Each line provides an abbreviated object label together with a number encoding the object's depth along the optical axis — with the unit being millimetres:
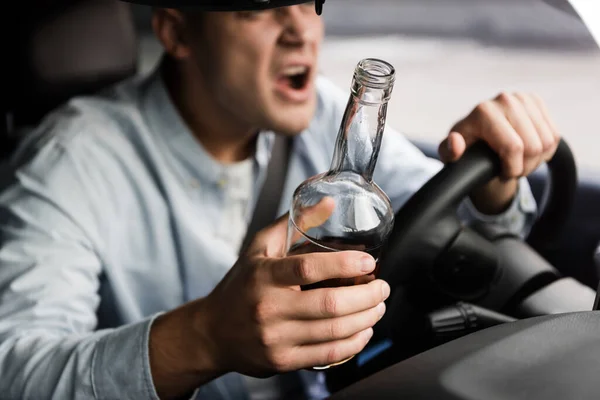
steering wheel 885
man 745
